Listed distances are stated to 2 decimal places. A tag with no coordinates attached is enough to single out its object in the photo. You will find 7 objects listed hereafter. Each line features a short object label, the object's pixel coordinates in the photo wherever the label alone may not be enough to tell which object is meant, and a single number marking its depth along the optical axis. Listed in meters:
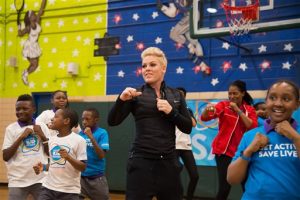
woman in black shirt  3.25
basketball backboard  7.57
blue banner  8.77
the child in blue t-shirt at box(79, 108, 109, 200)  5.26
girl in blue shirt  2.42
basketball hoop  7.73
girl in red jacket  5.48
